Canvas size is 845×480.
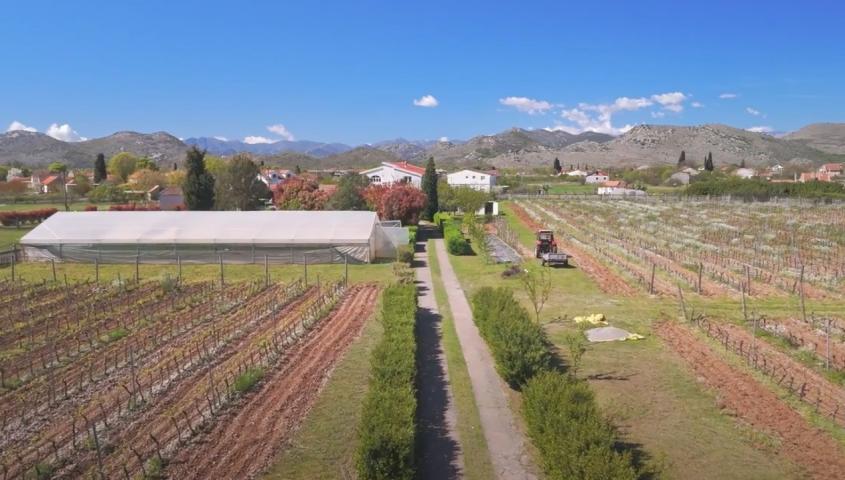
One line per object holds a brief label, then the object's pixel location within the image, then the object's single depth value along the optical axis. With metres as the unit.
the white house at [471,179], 102.94
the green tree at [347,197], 51.06
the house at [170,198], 76.21
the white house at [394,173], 81.59
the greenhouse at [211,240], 35.19
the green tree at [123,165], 125.43
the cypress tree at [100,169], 113.88
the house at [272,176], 93.62
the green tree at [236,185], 56.97
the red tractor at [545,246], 35.69
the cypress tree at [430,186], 60.56
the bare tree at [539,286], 21.33
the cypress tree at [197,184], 58.28
